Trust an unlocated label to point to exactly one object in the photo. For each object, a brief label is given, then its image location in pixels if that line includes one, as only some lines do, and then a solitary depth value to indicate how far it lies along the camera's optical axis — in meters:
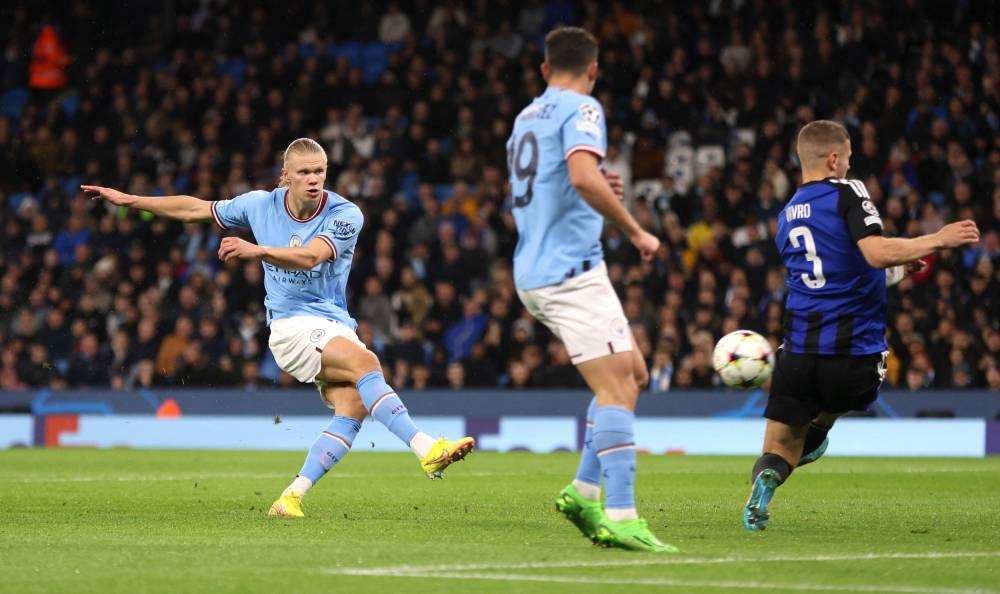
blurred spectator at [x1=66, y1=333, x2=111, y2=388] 42.09
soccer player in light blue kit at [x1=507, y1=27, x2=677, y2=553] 12.95
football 17.78
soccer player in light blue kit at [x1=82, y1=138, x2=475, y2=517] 17.08
